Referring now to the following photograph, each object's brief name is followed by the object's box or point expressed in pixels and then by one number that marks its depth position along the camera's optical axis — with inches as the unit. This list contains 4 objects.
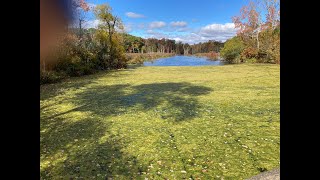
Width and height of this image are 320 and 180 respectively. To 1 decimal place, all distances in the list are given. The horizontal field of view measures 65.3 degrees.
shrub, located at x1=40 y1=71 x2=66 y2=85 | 637.4
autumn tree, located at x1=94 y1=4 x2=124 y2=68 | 1159.3
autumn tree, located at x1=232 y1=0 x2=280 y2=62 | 1270.9
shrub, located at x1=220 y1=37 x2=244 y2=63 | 1621.6
